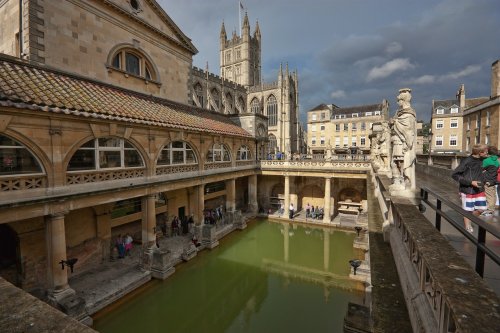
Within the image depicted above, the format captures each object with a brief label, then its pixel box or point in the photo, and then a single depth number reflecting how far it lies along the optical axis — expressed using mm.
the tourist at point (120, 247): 13641
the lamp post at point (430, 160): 20853
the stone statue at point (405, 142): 4812
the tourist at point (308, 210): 23614
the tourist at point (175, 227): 17352
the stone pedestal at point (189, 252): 14031
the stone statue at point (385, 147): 9906
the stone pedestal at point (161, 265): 12102
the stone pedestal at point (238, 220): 20188
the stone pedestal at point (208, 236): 16080
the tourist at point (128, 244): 14055
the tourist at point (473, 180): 4746
